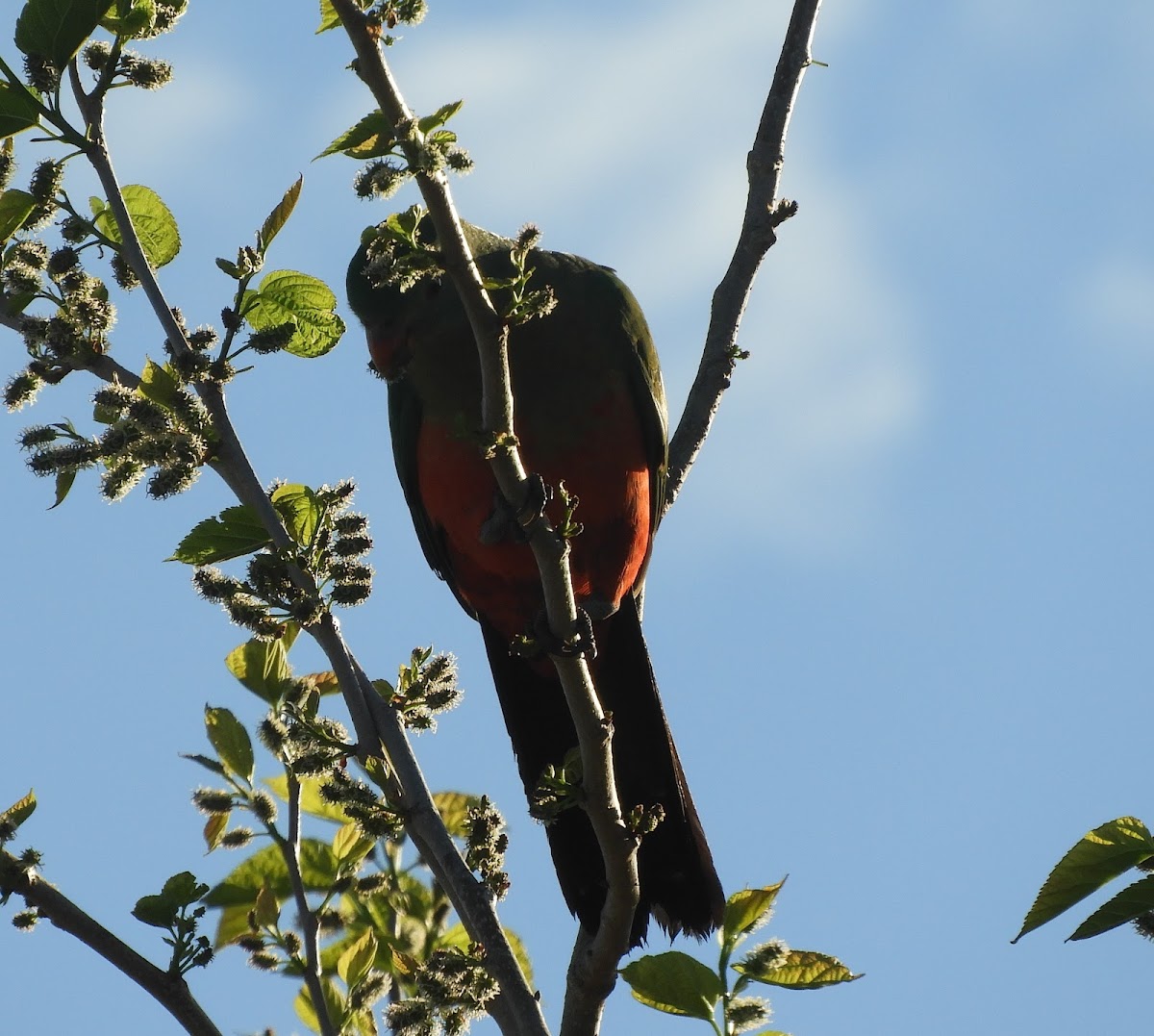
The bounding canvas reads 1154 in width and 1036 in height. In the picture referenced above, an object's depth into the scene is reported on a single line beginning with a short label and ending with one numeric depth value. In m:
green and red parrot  9.32
